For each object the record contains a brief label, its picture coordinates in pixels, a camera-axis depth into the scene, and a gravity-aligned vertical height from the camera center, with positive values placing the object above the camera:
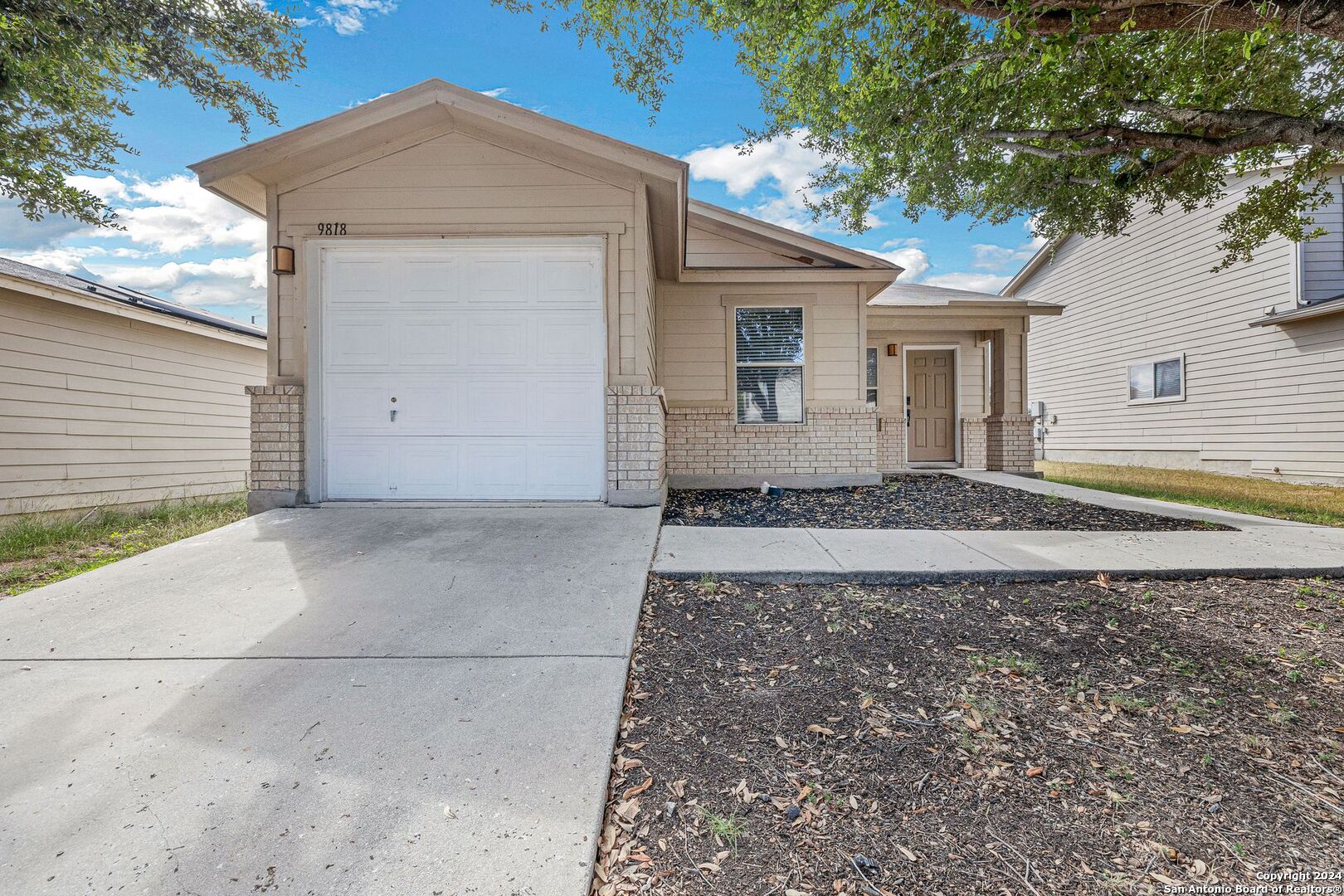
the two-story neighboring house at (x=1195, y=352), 9.45 +1.82
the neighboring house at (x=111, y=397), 6.51 +0.73
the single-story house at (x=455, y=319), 5.32 +1.22
